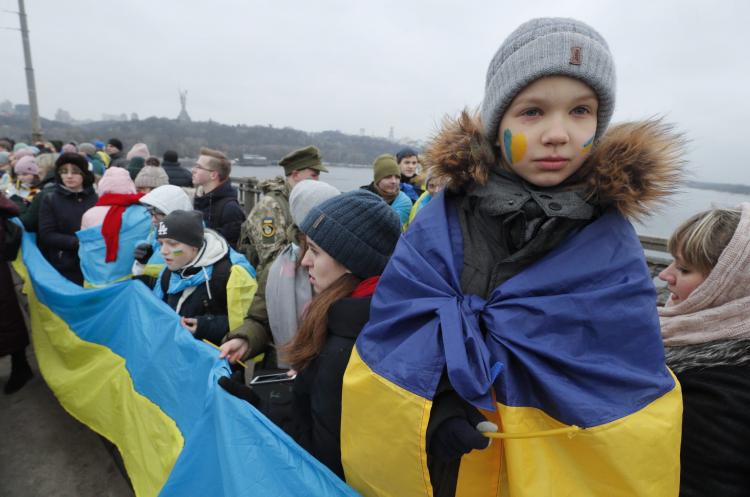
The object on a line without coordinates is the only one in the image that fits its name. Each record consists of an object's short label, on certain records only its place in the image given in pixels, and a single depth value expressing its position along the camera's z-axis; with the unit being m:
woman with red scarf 3.69
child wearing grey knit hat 0.91
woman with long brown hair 1.36
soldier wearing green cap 3.38
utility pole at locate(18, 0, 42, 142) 10.58
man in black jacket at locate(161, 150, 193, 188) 6.85
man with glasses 4.21
